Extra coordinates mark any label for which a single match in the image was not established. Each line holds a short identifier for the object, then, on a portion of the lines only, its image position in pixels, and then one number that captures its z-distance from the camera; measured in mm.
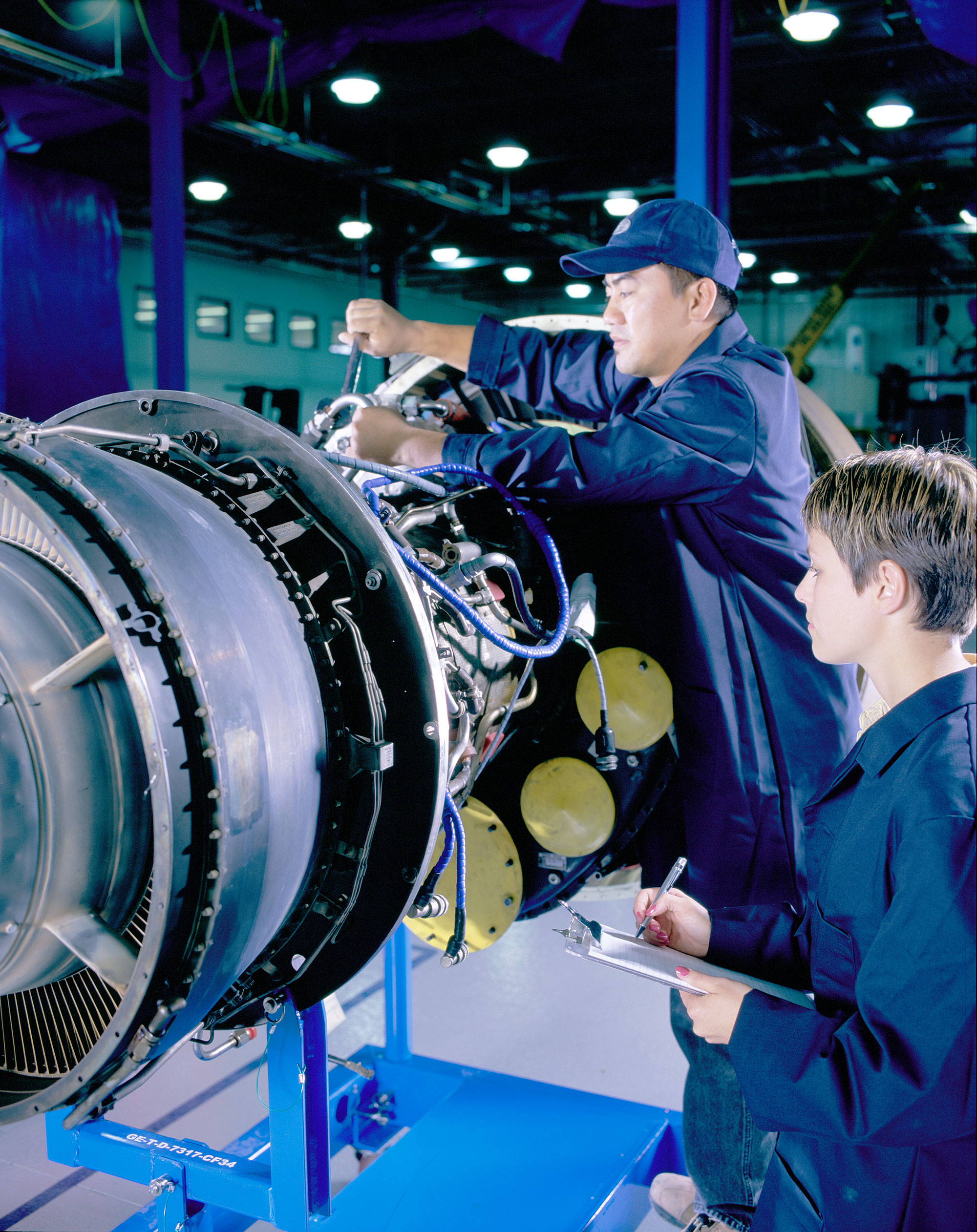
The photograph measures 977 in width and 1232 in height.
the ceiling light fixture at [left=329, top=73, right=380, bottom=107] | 5621
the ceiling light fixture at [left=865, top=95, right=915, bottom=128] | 6047
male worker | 1501
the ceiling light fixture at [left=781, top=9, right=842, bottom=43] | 4555
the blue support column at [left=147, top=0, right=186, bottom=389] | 4840
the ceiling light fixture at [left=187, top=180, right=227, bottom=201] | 8086
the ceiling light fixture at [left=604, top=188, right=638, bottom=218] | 8633
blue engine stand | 1313
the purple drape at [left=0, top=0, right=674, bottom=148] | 4480
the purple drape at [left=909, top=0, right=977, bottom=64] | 2682
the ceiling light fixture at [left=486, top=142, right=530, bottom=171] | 7195
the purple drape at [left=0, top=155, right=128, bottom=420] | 7211
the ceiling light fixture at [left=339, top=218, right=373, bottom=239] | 9492
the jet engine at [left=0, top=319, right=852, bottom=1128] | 855
